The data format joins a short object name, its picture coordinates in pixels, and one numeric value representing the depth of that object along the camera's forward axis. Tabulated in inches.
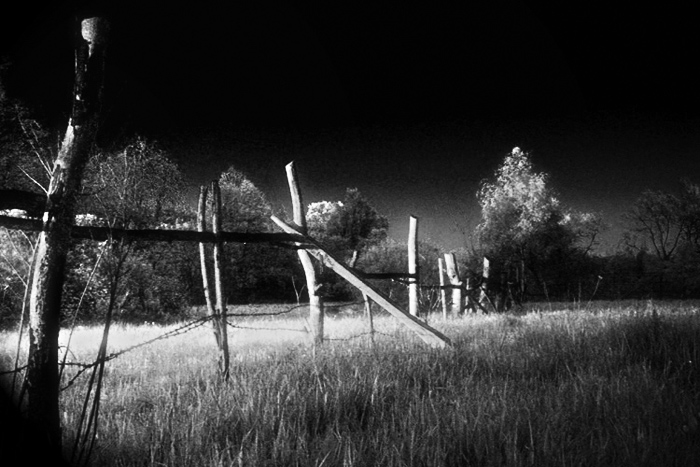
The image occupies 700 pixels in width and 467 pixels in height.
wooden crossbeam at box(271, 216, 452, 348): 275.3
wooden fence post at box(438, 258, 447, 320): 762.1
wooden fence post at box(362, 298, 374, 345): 371.3
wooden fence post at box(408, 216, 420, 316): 511.9
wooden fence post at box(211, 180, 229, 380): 237.0
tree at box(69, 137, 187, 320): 703.1
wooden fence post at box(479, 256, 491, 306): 812.1
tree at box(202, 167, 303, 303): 1445.6
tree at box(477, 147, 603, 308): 1688.0
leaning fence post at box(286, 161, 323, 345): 331.7
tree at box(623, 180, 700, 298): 1777.8
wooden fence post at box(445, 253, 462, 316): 776.9
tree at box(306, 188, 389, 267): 2438.5
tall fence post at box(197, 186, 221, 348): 258.4
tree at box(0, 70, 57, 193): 746.8
